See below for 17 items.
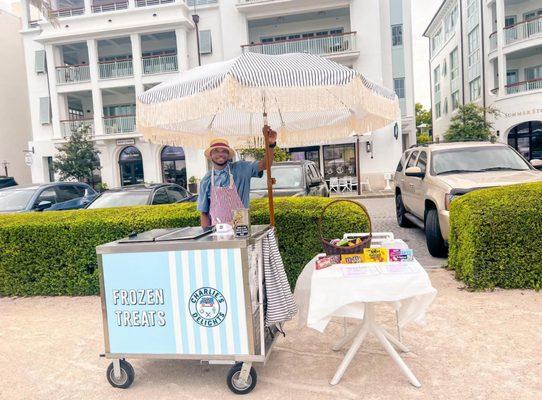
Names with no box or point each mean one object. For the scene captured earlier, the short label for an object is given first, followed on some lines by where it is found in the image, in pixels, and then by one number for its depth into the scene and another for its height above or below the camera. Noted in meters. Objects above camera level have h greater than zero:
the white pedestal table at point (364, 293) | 3.02 -0.93
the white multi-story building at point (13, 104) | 28.72 +5.28
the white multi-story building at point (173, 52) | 22.95 +6.42
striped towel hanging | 3.54 -1.04
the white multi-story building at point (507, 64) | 23.19 +5.40
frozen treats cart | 3.18 -1.00
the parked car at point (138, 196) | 8.52 -0.47
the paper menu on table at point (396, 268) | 3.10 -0.79
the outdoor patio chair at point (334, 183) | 21.69 -1.03
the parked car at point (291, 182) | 8.52 -0.35
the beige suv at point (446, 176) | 6.45 -0.34
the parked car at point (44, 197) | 8.94 -0.43
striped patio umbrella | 3.07 +0.57
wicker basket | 3.37 -0.68
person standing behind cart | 4.25 -0.14
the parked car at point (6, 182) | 16.50 -0.03
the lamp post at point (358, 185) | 19.72 -1.09
